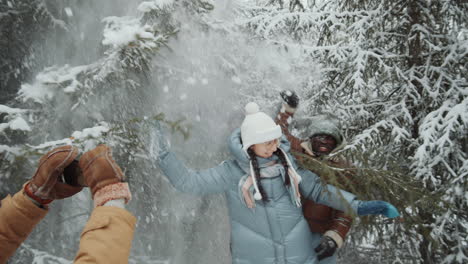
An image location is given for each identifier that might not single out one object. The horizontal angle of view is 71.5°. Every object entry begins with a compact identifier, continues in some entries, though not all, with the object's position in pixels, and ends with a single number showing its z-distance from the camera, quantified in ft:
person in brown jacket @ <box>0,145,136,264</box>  5.10
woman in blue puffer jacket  9.28
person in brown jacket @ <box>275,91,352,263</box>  10.41
